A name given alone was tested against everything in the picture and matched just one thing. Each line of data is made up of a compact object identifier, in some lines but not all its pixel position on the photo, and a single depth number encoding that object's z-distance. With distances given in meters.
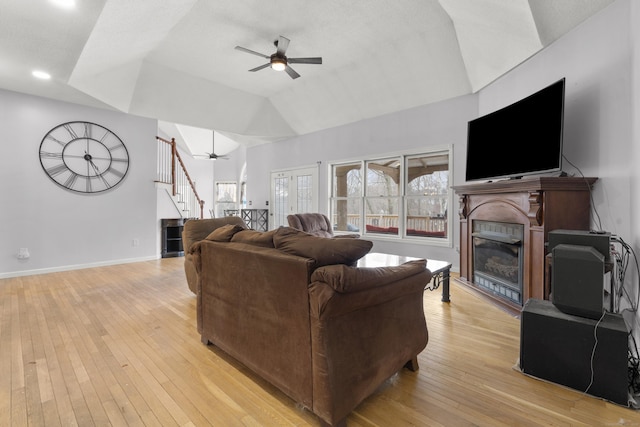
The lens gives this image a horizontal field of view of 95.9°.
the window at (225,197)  11.52
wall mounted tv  2.63
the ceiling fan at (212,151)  10.01
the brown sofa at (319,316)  1.33
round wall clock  4.65
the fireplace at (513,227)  2.54
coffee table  2.93
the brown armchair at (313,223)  4.69
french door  6.77
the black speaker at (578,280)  1.66
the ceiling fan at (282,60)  3.59
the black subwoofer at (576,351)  1.60
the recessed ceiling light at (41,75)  3.71
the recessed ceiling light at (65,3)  2.49
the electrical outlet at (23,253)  4.41
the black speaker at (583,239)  1.76
